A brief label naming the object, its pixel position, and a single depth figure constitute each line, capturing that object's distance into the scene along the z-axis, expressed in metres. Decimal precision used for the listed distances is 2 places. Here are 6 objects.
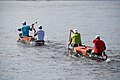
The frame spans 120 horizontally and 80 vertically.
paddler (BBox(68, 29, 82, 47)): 36.34
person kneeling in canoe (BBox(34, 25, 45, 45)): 41.87
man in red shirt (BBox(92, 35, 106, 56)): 32.50
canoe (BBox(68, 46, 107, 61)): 32.97
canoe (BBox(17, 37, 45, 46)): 42.74
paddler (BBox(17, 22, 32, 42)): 44.50
